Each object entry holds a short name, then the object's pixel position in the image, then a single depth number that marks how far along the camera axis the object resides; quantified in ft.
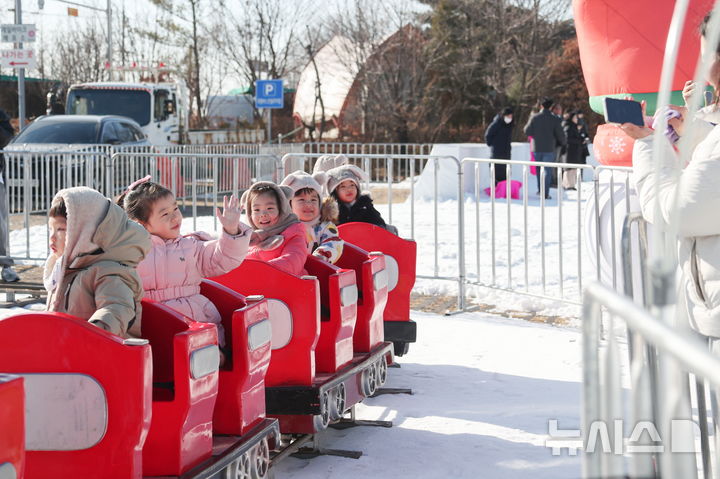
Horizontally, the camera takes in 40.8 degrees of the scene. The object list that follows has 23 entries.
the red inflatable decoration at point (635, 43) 26.76
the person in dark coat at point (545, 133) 58.03
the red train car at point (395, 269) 20.25
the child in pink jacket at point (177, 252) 13.46
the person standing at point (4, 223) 29.59
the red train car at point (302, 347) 14.37
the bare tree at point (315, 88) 103.40
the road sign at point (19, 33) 63.31
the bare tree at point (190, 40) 115.65
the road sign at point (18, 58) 63.16
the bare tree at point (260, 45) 110.83
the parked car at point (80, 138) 44.11
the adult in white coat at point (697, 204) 9.89
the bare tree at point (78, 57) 125.70
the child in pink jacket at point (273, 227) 16.40
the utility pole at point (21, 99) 68.45
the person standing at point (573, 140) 64.28
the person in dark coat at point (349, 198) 21.49
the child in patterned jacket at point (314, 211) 18.60
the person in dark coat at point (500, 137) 57.52
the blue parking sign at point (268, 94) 72.59
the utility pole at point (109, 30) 109.60
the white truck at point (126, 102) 69.56
